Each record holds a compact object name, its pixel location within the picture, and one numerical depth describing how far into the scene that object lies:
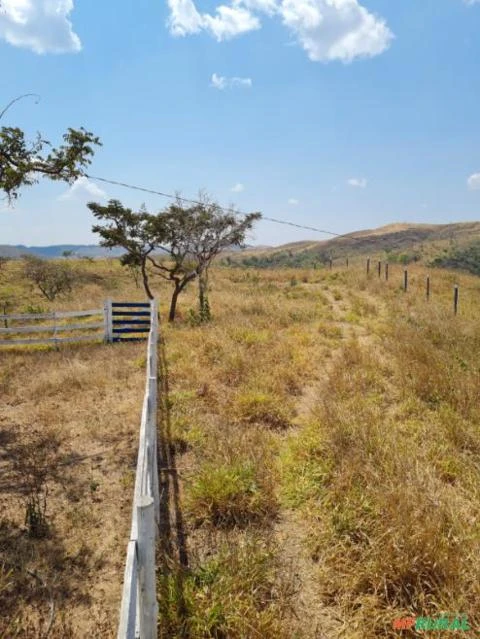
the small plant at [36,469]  4.01
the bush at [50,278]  29.05
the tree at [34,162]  6.31
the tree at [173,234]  15.98
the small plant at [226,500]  4.07
